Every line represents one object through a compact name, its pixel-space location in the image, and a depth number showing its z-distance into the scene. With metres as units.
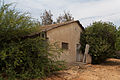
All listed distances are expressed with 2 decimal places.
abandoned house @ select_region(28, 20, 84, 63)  6.91
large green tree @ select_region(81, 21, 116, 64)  8.48
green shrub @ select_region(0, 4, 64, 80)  4.40
